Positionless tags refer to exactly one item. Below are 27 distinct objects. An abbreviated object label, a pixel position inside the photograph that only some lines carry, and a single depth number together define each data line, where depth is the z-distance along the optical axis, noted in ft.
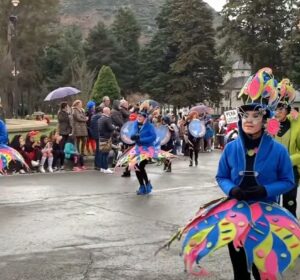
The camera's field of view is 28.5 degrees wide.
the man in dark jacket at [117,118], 59.92
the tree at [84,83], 158.63
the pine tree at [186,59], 196.13
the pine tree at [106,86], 146.92
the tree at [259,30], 192.54
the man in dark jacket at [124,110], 61.52
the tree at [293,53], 178.81
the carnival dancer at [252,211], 15.29
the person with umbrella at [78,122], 55.93
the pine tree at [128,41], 226.58
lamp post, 108.02
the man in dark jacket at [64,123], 56.08
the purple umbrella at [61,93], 68.18
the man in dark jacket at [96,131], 54.50
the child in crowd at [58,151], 54.75
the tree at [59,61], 240.94
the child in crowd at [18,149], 53.01
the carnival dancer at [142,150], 38.88
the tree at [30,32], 232.73
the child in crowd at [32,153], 53.31
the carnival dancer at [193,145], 60.90
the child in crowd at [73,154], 54.61
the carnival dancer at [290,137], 23.48
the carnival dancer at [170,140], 70.30
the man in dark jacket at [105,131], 52.65
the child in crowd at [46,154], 53.62
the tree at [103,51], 228.02
